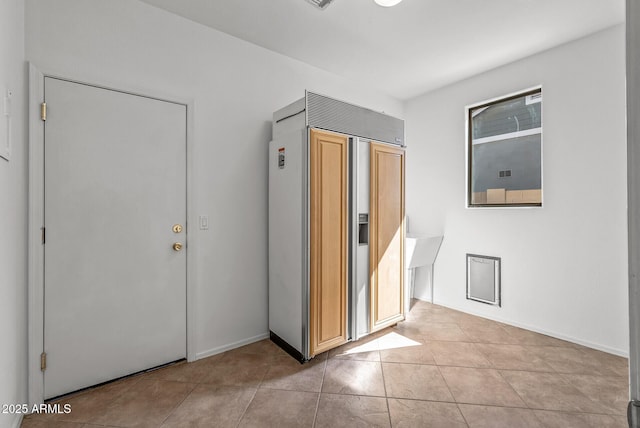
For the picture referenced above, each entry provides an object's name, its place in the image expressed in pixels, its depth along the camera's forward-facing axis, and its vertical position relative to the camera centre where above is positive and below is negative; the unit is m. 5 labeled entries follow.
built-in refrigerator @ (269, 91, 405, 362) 2.44 -0.07
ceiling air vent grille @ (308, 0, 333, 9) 2.19 +1.52
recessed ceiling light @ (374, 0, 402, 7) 2.21 +1.53
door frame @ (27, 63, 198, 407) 1.86 -0.11
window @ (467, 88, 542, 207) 3.11 +0.68
